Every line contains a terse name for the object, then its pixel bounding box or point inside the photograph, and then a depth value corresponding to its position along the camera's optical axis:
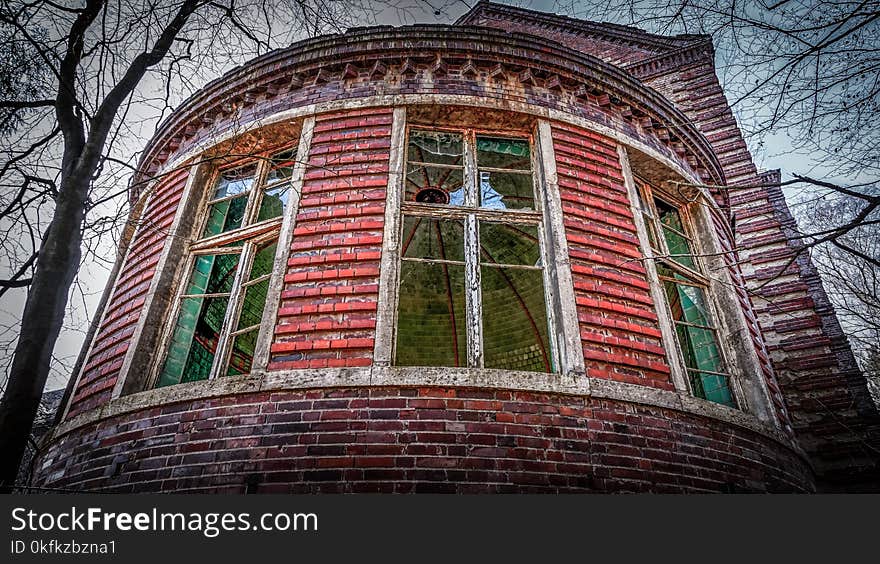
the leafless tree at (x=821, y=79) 2.86
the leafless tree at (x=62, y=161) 2.70
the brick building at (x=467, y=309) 3.92
